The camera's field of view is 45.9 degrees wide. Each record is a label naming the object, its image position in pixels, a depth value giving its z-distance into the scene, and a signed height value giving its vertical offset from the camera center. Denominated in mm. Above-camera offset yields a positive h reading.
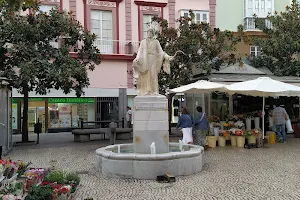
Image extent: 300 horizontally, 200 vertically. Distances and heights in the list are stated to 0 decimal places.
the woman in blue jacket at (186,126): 11969 -838
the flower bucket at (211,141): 13391 -1509
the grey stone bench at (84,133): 16109 -1441
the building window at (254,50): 25131 +3638
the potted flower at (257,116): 15695 -679
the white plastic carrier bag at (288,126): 15234 -1084
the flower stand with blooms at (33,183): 5277 -1373
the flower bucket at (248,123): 15273 -971
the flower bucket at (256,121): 15695 -890
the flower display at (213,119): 14368 -727
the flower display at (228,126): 14148 -995
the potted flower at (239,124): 14102 -918
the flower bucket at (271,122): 15816 -954
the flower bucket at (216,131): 13828 -1168
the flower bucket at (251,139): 13327 -1432
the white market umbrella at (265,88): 13055 +489
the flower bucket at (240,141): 13320 -1507
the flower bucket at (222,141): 13617 -1535
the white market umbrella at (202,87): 13547 +537
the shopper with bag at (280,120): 14758 -798
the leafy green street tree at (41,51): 13180 +2011
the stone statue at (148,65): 9352 +964
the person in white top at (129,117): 21409 -981
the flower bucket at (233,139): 13711 -1493
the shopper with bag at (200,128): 12552 -971
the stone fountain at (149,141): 7987 -1002
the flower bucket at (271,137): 14585 -1487
